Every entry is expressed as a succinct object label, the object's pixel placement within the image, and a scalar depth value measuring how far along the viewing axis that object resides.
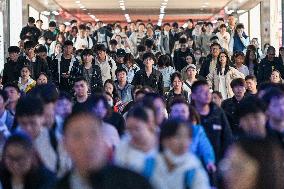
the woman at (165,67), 16.57
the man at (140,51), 19.65
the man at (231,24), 23.34
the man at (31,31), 22.33
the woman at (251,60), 19.47
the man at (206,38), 23.97
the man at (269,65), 18.88
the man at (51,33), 24.00
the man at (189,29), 25.96
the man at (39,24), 25.60
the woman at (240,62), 18.22
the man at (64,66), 16.41
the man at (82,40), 22.70
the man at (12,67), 16.36
